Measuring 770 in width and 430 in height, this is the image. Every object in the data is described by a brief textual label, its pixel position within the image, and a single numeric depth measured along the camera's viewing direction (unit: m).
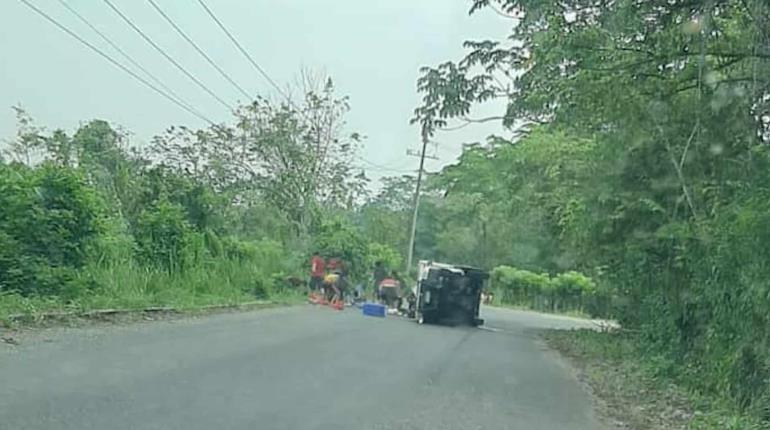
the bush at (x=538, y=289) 57.56
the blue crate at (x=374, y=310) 31.59
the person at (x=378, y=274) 40.87
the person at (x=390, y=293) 37.25
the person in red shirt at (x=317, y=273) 36.25
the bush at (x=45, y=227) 16.81
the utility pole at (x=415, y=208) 54.16
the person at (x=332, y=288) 34.88
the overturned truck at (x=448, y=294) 31.23
